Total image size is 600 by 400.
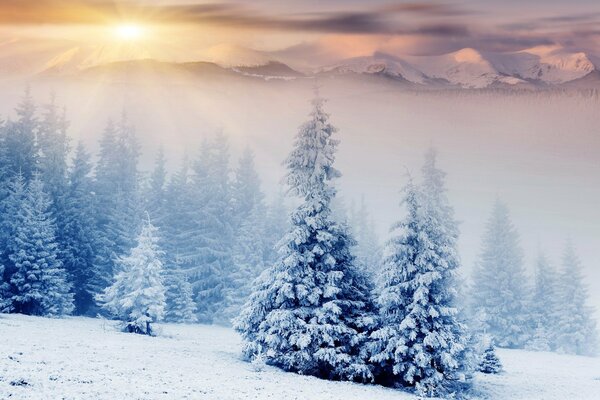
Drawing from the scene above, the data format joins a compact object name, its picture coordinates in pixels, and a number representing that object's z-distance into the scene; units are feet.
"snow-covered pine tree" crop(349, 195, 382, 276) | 231.50
